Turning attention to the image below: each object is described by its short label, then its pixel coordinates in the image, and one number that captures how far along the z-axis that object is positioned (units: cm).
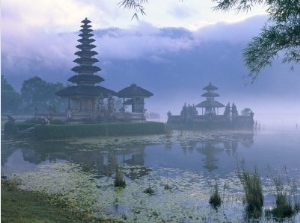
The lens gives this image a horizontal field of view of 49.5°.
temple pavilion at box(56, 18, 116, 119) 4531
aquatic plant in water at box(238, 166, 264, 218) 1034
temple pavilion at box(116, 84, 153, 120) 5003
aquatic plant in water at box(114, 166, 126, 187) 1331
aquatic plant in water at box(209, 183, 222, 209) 1095
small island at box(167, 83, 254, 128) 5978
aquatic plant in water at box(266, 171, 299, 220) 977
